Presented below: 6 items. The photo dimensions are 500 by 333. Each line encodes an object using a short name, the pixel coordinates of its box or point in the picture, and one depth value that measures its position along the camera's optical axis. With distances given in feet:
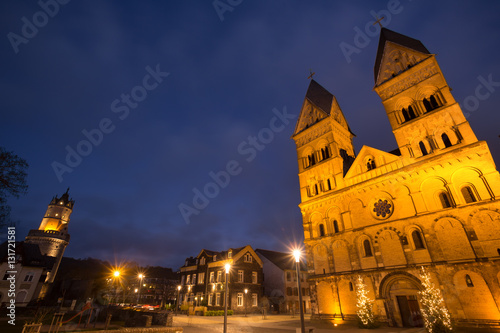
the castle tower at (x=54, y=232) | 183.11
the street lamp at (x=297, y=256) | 39.29
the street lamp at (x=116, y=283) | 192.08
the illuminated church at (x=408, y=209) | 51.52
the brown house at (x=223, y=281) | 121.48
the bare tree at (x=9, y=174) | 38.45
